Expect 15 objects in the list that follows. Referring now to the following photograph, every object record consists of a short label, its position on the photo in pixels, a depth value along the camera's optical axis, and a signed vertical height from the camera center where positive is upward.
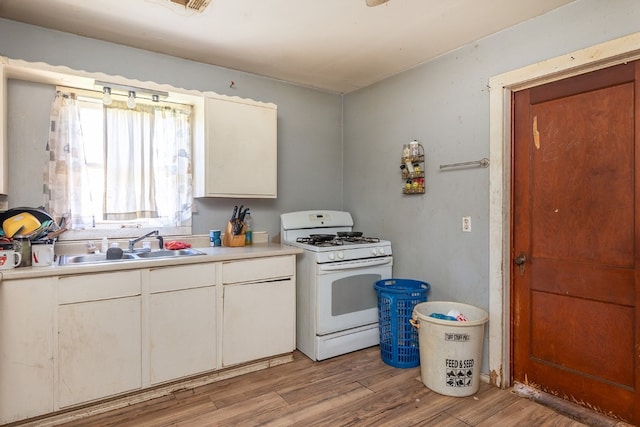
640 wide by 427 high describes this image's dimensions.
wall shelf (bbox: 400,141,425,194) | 2.91 +0.37
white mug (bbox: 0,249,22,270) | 1.89 -0.24
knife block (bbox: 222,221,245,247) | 2.97 -0.21
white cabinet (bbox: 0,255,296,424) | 1.87 -0.70
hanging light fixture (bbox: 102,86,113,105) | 2.43 +0.81
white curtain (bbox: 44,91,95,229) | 2.41 +0.30
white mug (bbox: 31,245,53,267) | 1.97 -0.23
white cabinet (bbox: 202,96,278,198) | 2.76 +0.52
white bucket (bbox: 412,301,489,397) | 2.25 -0.91
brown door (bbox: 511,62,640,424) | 1.92 -0.17
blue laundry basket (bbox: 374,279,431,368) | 2.69 -0.88
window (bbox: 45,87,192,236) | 2.46 +0.37
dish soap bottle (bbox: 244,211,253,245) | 3.10 -0.15
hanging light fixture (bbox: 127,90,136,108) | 2.54 +0.81
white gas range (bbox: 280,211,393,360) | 2.77 -0.63
